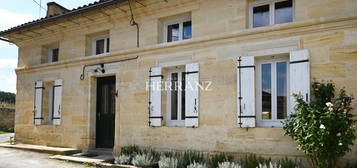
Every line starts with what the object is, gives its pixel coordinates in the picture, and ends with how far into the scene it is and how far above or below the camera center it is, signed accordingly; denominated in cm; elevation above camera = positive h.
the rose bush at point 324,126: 493 -40
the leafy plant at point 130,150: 753 -122
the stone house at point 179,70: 575 +68
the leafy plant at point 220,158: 629 -117
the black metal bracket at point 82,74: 896 +71
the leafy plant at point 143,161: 666 -131
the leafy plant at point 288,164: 546 -111
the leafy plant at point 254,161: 585 -114
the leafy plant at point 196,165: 601 -126
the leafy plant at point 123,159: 702 -135
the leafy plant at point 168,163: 632 -127
